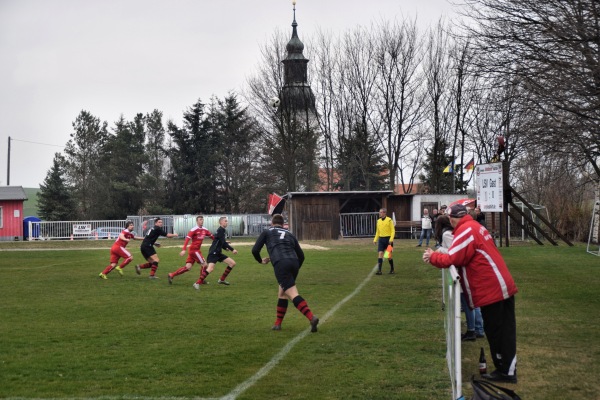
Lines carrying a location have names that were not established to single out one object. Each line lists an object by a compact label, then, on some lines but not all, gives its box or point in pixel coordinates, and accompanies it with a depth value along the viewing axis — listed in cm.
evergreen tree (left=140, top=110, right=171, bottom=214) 7339
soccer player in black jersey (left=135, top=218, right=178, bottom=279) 2247
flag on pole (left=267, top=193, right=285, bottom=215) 4642
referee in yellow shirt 2303
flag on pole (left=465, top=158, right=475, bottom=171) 4419
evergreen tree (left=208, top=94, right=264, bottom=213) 7345
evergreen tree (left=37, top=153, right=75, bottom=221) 7212
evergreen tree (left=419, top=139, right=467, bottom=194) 6277
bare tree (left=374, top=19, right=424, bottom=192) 6094
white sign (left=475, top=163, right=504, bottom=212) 3322
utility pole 6757
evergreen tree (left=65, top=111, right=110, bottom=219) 7700
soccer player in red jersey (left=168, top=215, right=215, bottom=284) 2078
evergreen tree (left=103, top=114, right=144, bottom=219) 7500
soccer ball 5788
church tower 6284
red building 5322
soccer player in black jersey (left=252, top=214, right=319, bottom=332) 1218
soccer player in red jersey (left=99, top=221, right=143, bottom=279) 2320
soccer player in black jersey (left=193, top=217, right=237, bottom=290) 1983
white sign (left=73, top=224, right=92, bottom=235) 5669
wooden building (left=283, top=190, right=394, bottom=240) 4725
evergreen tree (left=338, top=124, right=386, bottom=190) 6350
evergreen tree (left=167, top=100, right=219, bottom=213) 7169
